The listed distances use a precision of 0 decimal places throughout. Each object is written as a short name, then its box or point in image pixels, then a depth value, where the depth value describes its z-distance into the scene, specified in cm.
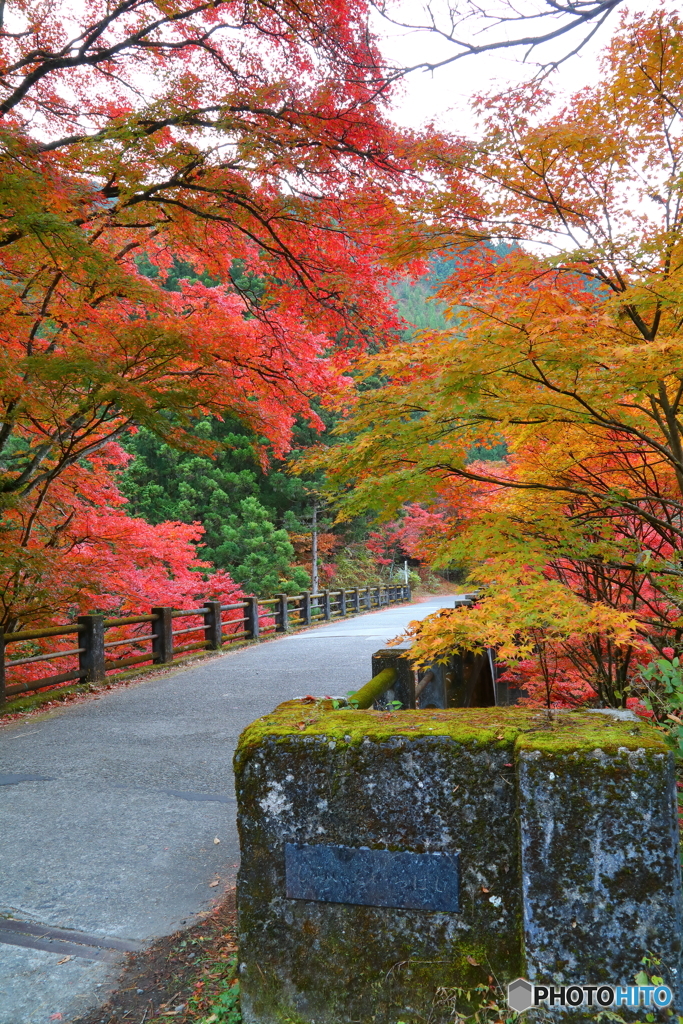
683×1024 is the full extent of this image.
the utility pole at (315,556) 2791
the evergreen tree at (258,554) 2486
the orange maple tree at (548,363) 323
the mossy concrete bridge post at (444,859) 184
